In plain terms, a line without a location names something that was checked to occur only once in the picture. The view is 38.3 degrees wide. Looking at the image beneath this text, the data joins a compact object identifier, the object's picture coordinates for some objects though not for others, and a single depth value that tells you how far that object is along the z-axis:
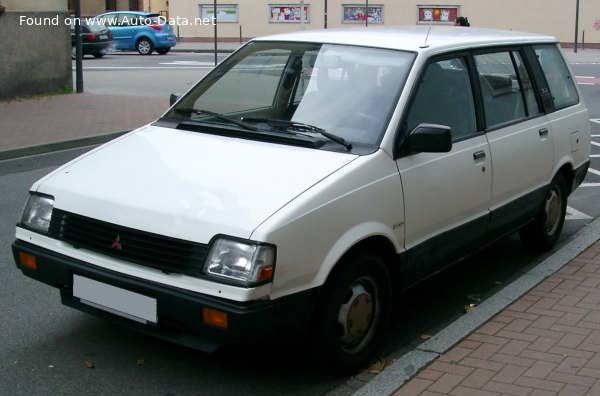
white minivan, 3.89
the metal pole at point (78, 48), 17.06
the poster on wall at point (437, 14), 40.72
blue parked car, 34.22
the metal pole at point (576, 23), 36.56
